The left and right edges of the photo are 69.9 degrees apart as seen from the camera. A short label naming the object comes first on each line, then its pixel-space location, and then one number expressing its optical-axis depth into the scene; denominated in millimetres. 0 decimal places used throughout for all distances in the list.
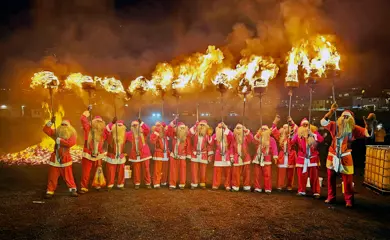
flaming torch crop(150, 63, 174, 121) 9453
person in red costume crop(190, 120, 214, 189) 8664
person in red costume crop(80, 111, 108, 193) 8188
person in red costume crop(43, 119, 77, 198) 7648
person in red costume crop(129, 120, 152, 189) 8586
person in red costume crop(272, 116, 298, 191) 8586
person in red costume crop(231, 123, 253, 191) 8453
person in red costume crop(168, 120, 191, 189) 8672
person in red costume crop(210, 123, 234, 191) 8477
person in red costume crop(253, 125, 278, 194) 8344
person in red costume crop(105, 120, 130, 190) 8320
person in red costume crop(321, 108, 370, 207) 7242
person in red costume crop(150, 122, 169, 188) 8711
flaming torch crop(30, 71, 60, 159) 8023
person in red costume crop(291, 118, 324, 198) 8000
